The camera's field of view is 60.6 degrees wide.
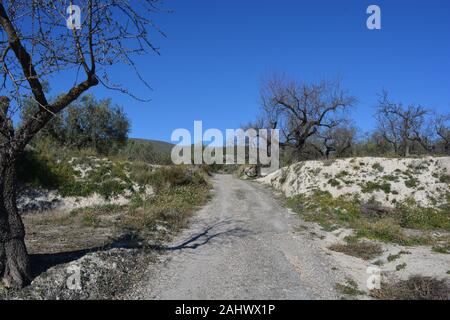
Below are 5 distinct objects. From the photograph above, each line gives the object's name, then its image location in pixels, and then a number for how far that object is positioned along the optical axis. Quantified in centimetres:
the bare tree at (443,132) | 3709
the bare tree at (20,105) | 627
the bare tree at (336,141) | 3841
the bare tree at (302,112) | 3525
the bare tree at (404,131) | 3638
